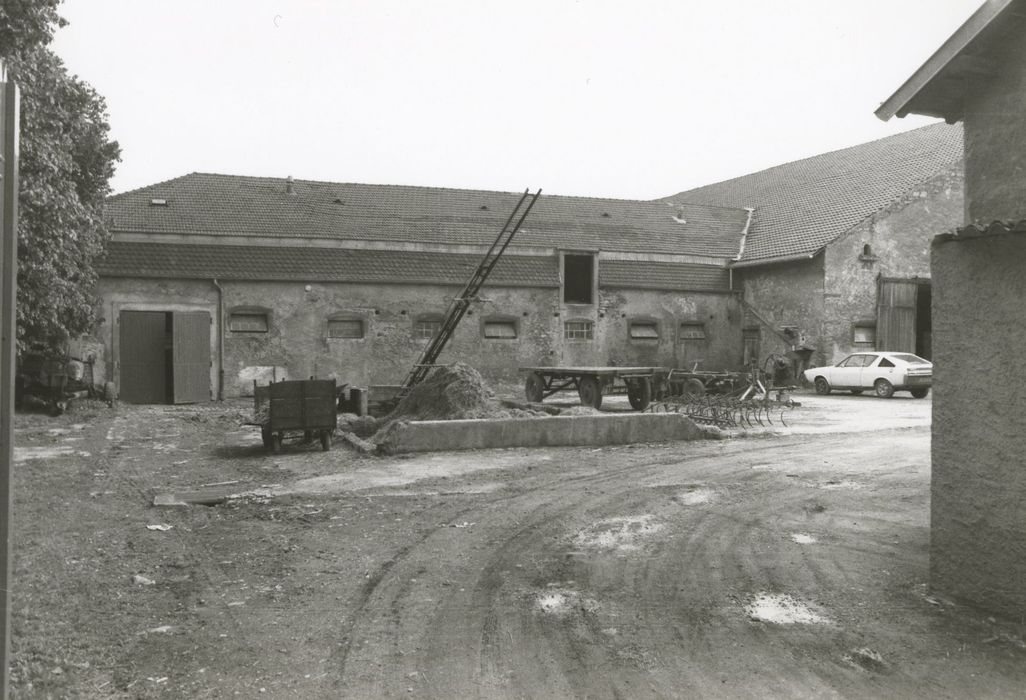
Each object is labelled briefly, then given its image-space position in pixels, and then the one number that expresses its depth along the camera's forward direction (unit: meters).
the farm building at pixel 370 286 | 23.30
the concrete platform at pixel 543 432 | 12.76
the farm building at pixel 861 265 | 26.42
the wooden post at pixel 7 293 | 2.79
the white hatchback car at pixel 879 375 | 23.20
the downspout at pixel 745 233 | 29.51
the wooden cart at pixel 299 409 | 12.50
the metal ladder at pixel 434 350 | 18.56
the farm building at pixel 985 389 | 4.99
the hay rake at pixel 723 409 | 16.25
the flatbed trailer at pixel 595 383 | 18.62
